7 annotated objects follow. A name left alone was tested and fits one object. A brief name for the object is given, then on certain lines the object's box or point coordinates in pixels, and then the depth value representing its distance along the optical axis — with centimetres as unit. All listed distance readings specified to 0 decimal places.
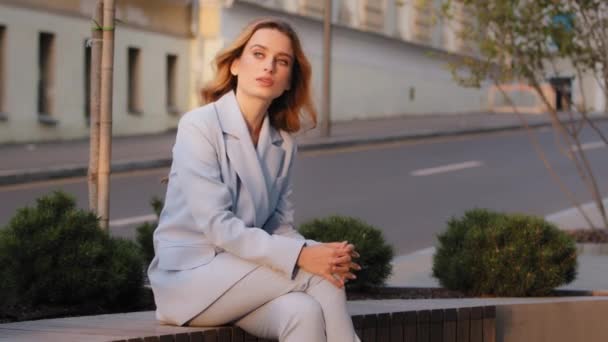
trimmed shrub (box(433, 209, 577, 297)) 746
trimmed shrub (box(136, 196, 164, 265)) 812
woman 493
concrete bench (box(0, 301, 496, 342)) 487
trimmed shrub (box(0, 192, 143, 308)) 638
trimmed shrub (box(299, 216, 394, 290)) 792
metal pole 2869
